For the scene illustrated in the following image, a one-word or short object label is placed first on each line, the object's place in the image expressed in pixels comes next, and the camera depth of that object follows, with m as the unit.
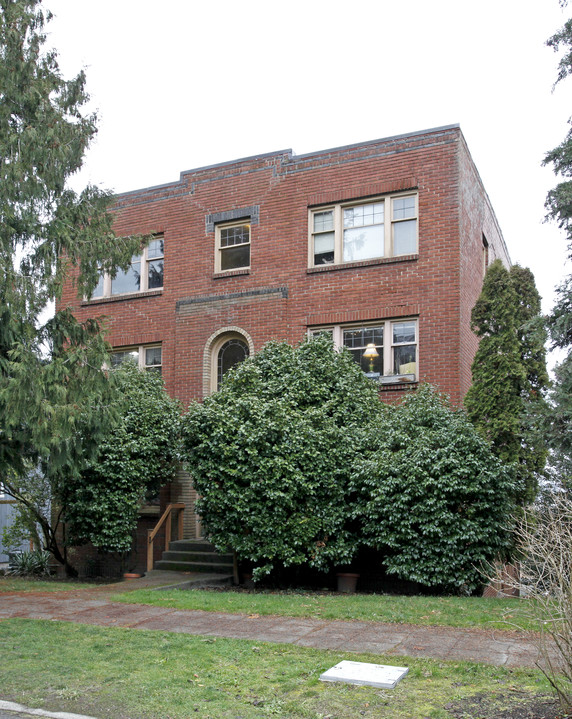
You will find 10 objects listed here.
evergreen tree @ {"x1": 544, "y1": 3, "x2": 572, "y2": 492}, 11.02
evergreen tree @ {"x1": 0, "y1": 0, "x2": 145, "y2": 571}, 10.70
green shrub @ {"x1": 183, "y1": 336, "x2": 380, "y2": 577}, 12.08
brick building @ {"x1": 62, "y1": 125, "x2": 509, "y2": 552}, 15.49
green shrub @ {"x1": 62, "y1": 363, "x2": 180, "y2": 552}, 14.28
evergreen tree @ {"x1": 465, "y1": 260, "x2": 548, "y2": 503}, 13.01
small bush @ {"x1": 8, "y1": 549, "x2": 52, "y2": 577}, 16.42
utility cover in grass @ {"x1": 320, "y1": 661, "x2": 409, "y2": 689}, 6.02
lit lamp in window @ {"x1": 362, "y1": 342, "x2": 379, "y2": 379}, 15.83
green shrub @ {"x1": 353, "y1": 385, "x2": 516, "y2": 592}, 11.34
